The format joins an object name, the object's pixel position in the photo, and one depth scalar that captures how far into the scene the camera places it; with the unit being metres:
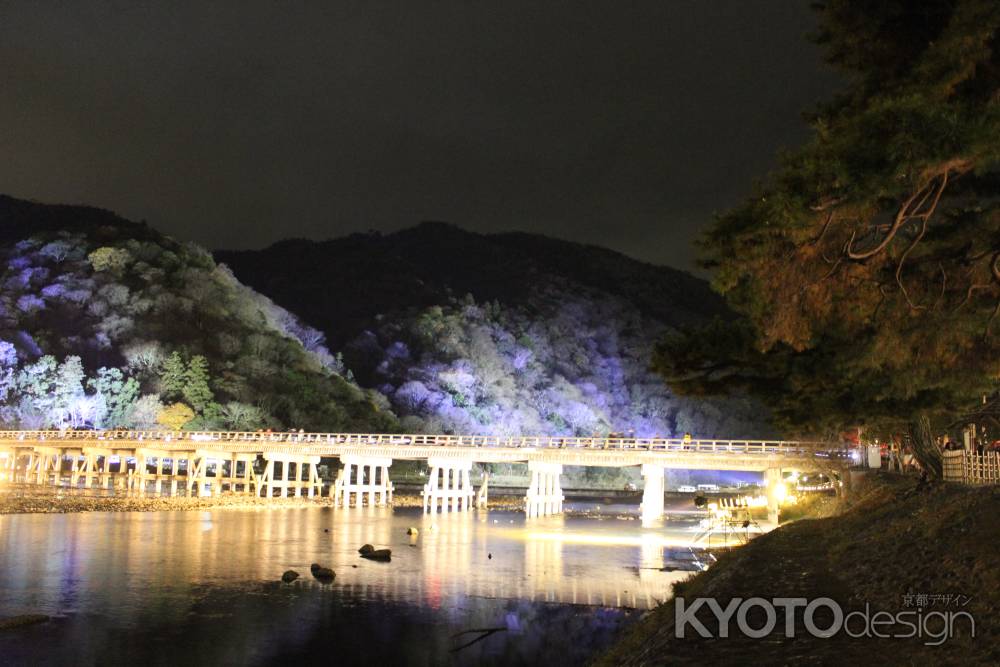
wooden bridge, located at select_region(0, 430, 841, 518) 36.03
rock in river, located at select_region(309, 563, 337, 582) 19.89
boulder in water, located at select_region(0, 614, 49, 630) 13.84
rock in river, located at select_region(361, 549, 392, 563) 23.77
